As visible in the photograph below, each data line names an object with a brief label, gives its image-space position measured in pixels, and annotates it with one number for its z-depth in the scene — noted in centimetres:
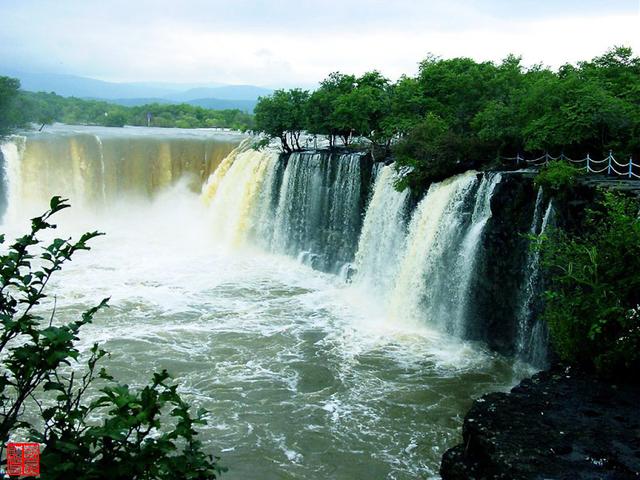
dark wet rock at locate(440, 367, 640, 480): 668
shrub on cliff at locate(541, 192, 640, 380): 867
